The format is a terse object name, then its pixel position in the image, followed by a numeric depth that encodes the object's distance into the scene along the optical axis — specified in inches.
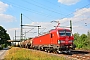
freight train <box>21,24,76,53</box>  968.9
